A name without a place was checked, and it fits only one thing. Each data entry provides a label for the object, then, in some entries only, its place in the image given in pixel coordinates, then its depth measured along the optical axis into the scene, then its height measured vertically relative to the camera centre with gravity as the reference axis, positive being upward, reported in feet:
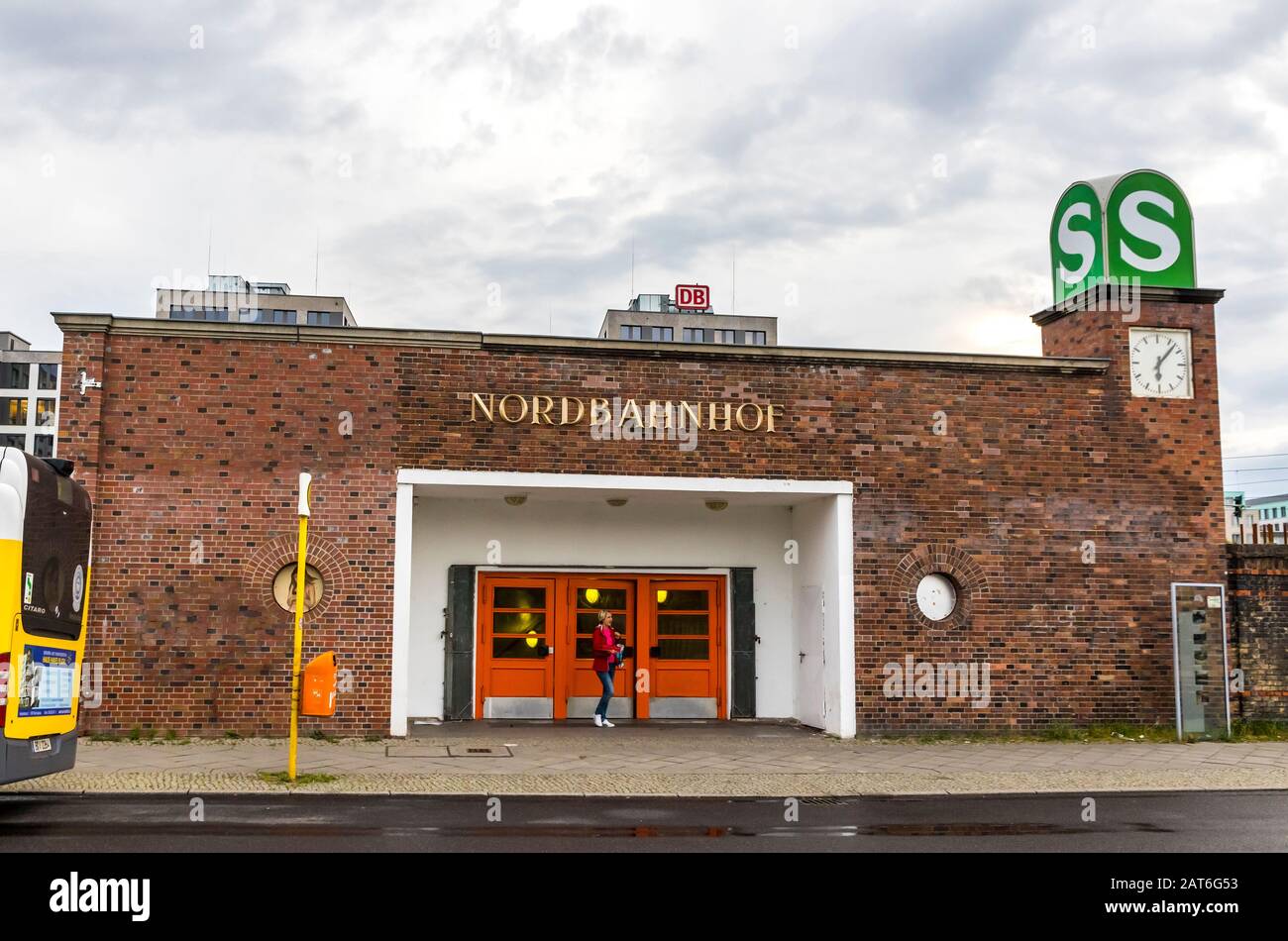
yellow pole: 40.27 +0.57
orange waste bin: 40.86 -2.79
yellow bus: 32.81 -0.10
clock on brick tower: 59.82 +12.32
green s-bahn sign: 61.21 +19.39
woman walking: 56.70 -2.13
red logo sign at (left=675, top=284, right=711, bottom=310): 208.03 +54.16
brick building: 51.08 +4.19
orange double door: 60.08 -1.84
